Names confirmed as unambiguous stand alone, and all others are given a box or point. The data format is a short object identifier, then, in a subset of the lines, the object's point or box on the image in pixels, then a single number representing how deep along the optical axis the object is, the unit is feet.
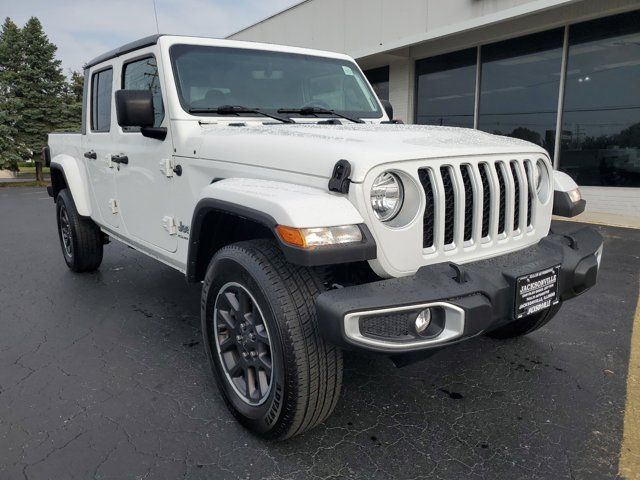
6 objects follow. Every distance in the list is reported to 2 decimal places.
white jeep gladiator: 6.53
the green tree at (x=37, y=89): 73.05
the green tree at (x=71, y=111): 75.31
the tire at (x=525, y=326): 10.60
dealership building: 28.37
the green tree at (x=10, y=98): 69.97
